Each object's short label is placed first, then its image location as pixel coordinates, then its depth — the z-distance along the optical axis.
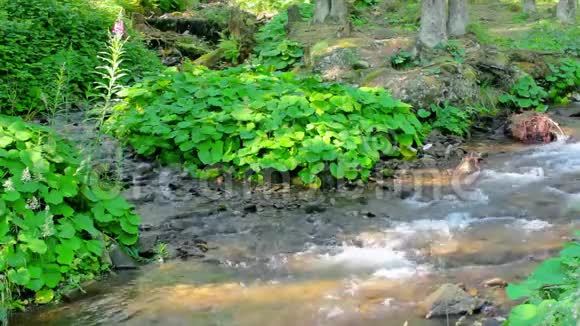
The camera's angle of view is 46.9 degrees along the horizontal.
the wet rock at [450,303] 4.91
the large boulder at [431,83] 10.62
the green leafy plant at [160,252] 6.01
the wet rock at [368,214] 7.27
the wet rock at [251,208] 7.44
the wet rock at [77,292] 5.08
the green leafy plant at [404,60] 12.06
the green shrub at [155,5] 17.25
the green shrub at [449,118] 10.55
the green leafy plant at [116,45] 5.46
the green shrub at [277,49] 13.15
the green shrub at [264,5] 20.71
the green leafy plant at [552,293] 3.14
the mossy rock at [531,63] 13.21
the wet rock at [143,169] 8.52
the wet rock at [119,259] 5.70
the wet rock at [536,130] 10.70
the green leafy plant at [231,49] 14.69
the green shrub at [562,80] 13.11
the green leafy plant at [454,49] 12.44
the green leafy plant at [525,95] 12.07
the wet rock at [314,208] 7.43
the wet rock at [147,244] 6.09
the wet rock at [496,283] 5.42
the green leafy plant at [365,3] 20.75
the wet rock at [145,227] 6.76
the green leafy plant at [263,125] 8.19
